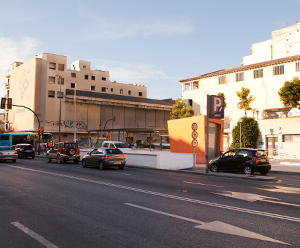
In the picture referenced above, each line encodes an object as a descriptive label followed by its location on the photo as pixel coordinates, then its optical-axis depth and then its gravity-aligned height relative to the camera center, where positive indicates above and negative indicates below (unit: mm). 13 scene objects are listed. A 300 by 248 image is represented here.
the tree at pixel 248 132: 42406 +2031
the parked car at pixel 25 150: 34812 -716
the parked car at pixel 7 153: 25781 -811
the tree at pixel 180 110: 58722 +7022
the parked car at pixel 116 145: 27500 -10
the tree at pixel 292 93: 41741 +7612
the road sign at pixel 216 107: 19297 +2545
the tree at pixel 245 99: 50812 +8089
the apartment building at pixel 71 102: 68250 +10519
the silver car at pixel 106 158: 20422 -902
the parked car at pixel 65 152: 26688 -687
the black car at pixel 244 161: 17516 -901
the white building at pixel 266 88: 39188 +11056
